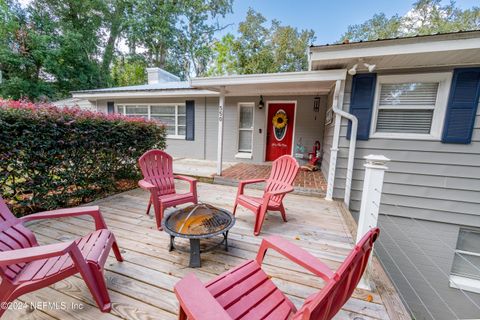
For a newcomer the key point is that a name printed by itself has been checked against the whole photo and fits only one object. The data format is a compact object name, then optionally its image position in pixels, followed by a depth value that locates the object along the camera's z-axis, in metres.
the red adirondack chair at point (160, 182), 2.58
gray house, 3.12
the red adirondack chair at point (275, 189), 2.55
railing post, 1.63
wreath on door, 6.20
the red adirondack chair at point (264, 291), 0.83
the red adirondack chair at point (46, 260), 1.20
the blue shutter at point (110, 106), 7.91
